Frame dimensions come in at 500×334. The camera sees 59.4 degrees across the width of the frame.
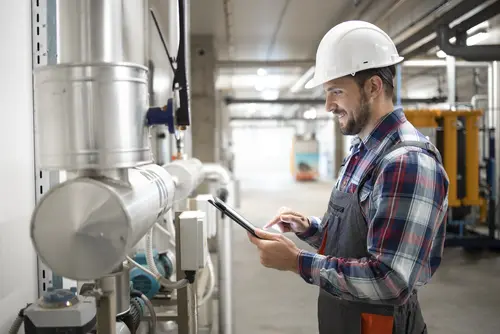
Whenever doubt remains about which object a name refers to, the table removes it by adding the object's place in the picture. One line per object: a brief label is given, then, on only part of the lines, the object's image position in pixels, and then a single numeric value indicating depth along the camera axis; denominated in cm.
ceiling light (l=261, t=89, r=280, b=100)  1160
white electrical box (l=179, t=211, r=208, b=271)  111
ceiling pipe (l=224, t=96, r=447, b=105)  961
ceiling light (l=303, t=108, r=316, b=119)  1171
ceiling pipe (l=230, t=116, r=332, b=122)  1475
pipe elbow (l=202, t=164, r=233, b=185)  293
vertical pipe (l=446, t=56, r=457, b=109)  522
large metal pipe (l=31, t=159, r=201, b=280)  70
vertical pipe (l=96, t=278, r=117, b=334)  86
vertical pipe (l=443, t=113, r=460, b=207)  460
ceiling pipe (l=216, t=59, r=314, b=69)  720
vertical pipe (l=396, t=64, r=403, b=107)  494
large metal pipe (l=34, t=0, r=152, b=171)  72
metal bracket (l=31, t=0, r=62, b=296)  111
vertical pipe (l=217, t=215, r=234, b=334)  208
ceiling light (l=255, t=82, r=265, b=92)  1038
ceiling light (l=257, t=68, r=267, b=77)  839
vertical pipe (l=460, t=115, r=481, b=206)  465
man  88
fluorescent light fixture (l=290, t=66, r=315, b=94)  780
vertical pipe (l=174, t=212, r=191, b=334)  124
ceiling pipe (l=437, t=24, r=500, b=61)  390
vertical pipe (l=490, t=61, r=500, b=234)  553
